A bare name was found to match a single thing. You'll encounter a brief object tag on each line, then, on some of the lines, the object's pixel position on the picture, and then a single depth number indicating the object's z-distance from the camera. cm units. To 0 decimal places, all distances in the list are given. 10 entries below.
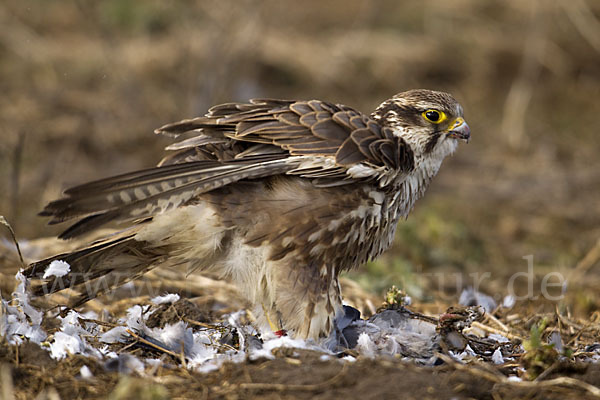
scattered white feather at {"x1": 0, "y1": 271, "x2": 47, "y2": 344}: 689
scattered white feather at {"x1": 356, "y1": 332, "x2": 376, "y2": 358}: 729
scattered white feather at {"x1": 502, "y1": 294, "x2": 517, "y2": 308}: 997
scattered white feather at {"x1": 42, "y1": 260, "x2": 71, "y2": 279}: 727
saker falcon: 736
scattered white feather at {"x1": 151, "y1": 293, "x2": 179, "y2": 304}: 817
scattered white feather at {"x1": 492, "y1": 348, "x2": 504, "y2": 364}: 750
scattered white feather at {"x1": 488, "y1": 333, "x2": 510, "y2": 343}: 848
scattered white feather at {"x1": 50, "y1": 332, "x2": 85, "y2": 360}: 663
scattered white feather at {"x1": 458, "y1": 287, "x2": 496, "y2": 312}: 986
